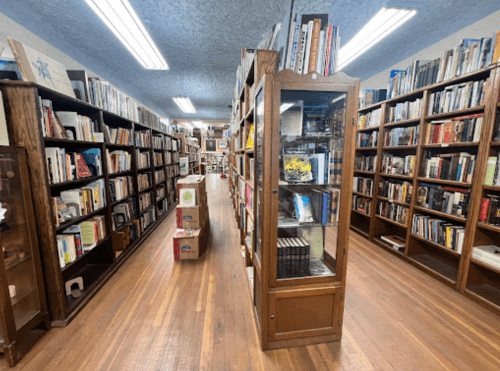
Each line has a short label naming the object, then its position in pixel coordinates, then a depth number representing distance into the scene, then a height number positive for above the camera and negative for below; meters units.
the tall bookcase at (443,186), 1.95 -0.45
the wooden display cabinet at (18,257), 1.38 -0.77
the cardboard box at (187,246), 2.84 -1.26
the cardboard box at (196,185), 2.99 -0.44
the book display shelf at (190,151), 6.73 +0.19
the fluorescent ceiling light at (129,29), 1.96 +1.48
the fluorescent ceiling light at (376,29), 2.18 +1.54
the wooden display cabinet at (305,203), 1.34 -0.33
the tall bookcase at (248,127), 1.55 +0.34
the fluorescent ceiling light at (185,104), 6.28 +1.72
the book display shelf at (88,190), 1.54 -0.42
